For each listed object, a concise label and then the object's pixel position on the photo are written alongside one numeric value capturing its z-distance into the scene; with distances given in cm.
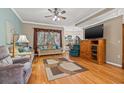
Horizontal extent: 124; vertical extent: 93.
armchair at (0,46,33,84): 139
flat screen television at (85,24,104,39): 335
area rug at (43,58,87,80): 220
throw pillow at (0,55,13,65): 163
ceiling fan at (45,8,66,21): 269
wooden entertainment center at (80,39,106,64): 322
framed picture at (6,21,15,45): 232
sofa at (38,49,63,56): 442
